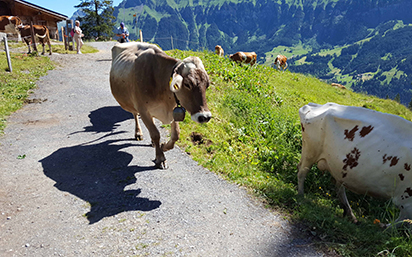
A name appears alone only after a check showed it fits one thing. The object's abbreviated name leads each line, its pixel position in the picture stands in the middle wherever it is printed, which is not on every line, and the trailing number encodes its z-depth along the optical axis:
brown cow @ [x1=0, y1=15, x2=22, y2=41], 23.08
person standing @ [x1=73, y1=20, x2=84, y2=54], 20.90
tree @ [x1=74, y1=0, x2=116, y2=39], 54.70
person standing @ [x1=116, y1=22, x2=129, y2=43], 16.98
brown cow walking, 5.21
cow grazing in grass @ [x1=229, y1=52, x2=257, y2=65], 24.27
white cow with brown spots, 5.09
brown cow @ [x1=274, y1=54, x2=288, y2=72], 27.88
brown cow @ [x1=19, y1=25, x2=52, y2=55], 19.00
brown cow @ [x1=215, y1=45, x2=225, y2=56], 25.80
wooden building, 26.38
